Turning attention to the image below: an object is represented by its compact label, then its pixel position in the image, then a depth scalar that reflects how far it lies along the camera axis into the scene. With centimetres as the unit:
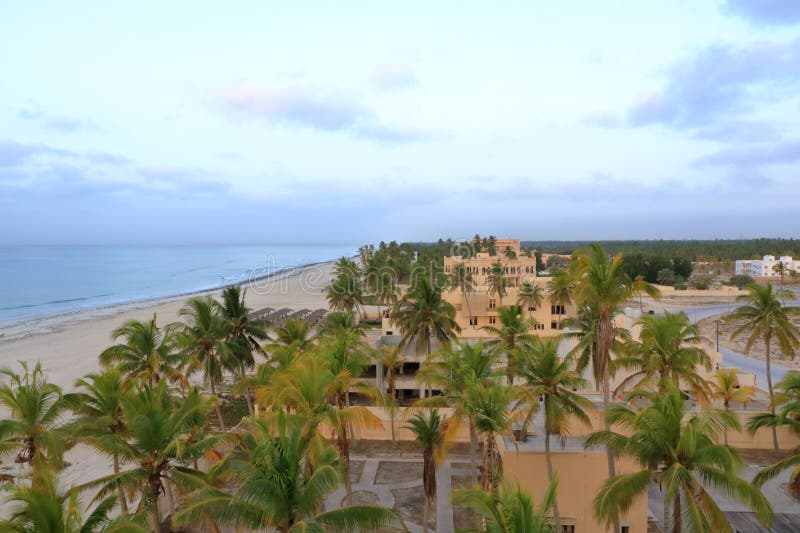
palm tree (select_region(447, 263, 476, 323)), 4859
